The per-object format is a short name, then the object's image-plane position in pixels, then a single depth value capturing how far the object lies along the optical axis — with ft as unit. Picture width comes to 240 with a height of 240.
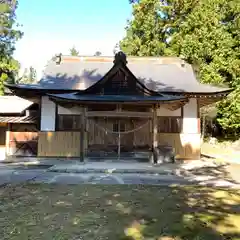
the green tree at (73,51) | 210.55
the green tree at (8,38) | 102.68
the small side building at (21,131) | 56.59
